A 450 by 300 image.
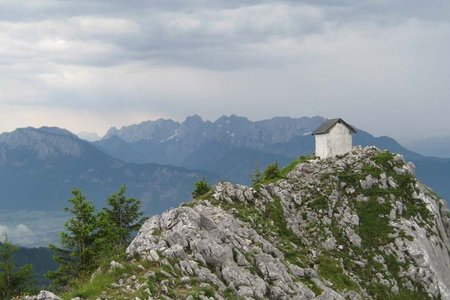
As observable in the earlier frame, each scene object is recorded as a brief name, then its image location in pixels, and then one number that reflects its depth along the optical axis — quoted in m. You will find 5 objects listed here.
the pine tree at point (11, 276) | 56.84
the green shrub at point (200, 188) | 74.21
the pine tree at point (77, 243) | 56.88
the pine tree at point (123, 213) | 71.06
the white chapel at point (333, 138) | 75.00
